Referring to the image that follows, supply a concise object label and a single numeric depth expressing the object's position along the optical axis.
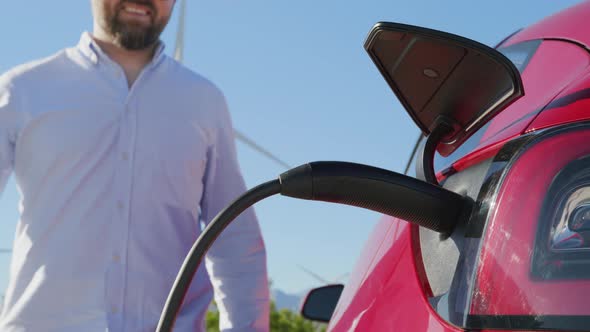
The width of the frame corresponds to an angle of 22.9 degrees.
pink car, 1.61
